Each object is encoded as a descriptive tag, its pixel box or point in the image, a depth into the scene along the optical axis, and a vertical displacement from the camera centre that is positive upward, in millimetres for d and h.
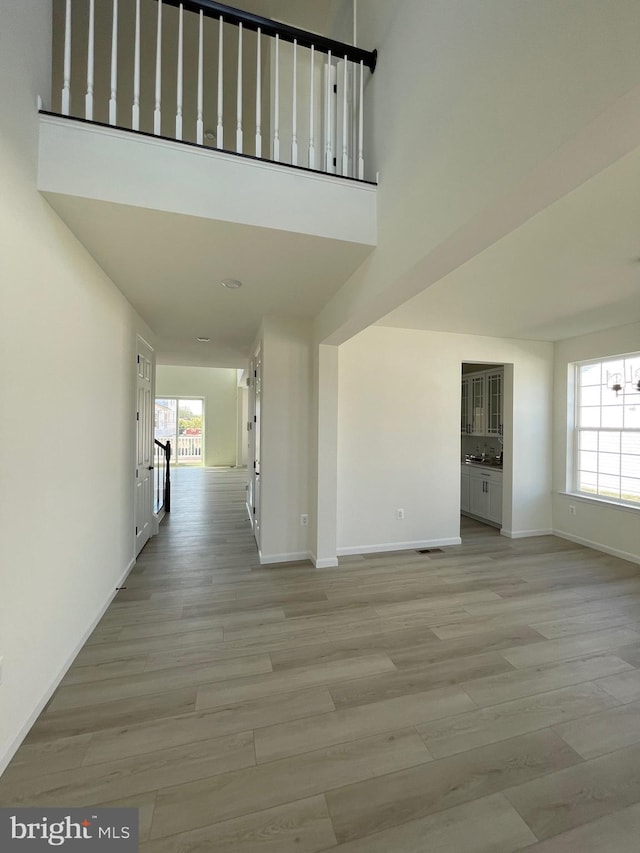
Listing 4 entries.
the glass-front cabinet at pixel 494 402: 5345 +401
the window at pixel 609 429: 4086 -5
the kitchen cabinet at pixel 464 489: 5875 -1034
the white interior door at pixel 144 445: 3906 -226
